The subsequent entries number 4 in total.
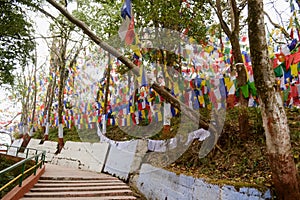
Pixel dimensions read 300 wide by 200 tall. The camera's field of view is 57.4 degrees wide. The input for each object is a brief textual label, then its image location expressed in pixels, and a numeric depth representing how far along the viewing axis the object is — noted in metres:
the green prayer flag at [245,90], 6.84
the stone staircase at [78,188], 6.70
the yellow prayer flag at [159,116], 10.86
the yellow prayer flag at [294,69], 6.99
